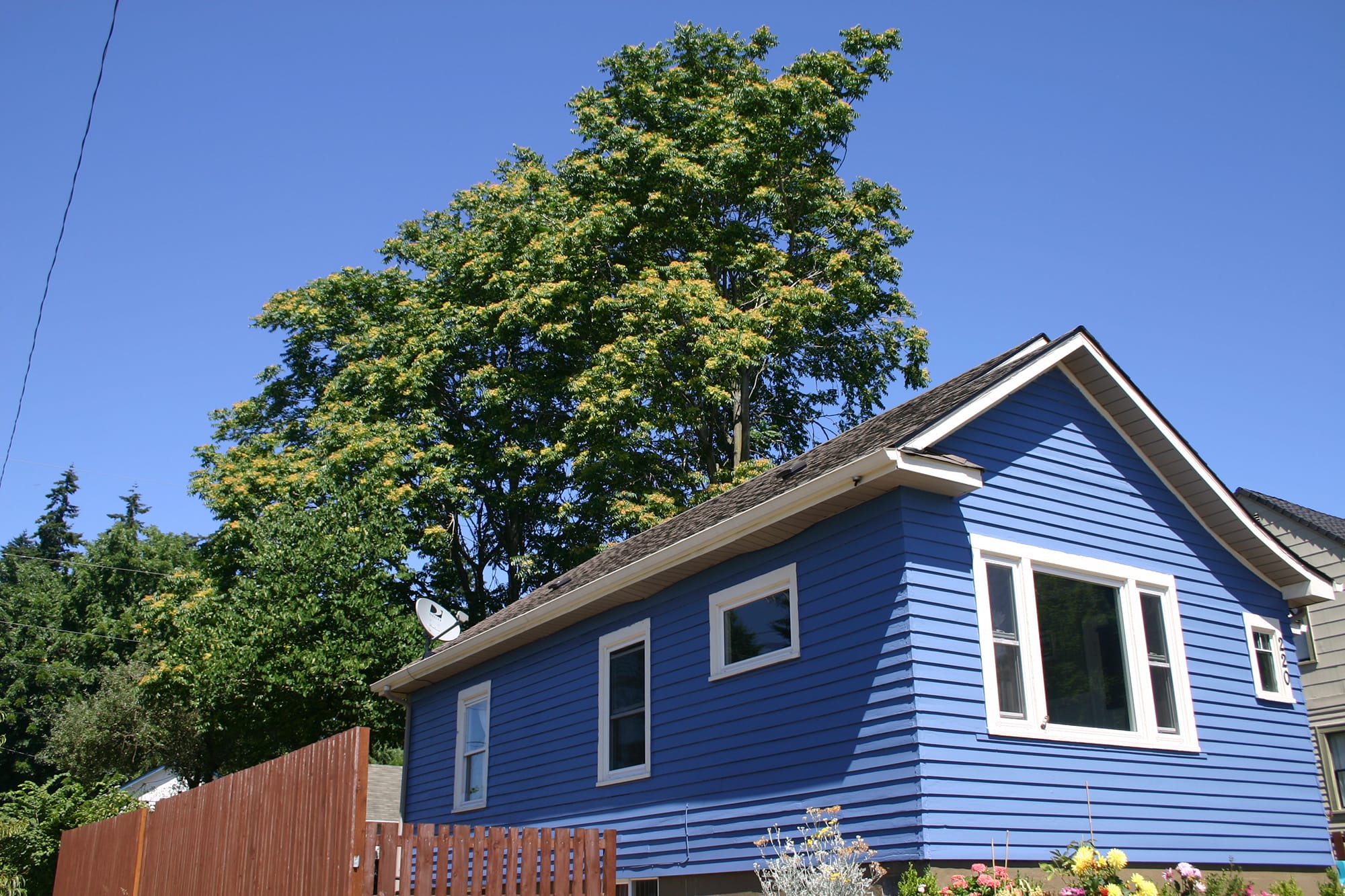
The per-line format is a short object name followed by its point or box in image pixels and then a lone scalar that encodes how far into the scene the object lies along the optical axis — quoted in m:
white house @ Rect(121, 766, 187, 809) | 46.34
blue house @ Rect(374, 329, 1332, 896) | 9.24
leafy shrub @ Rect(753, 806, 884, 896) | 8.42
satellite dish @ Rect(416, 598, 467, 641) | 17.12
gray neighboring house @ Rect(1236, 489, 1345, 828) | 17.42
